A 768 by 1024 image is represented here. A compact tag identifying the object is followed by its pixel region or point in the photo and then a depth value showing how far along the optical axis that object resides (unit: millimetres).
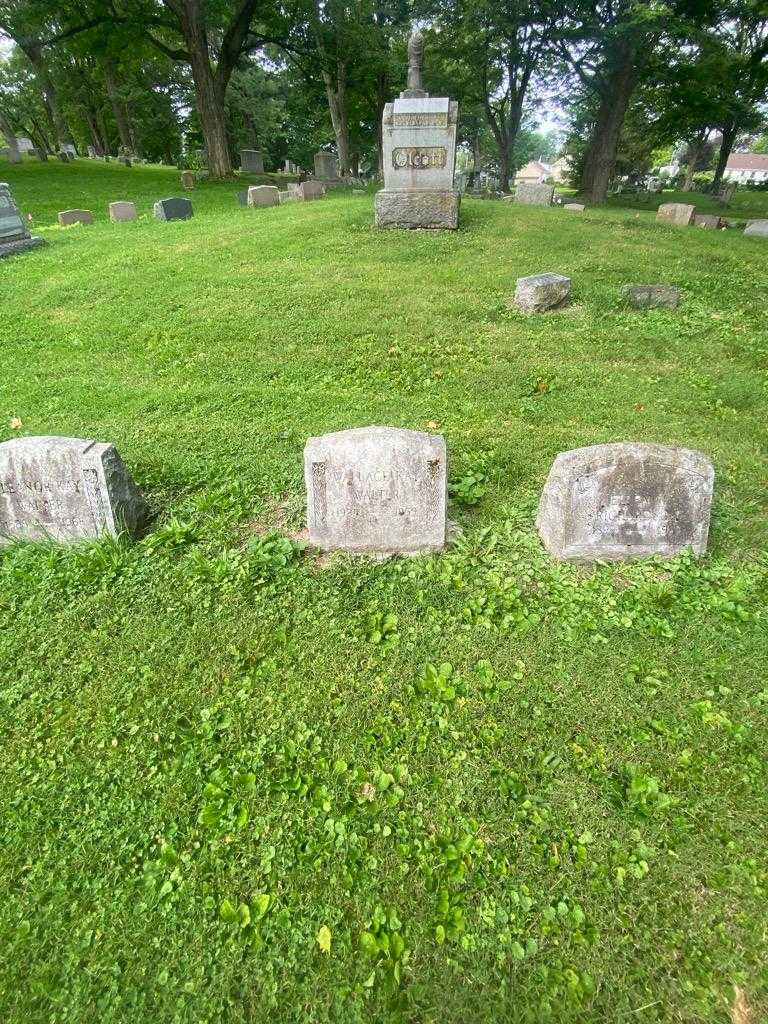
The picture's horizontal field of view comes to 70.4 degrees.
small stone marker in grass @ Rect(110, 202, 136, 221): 14940
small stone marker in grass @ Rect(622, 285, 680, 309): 7629
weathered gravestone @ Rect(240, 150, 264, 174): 28609
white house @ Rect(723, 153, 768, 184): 76375
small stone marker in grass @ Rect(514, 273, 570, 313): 7500
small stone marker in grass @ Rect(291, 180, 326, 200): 17344
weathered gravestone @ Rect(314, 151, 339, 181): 27062
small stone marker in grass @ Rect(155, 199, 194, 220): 14406
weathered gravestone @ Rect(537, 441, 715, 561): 3369
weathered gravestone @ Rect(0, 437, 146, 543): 3584
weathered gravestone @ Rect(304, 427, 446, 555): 3506
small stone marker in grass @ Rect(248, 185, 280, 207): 16344
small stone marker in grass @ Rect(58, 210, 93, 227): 14898
